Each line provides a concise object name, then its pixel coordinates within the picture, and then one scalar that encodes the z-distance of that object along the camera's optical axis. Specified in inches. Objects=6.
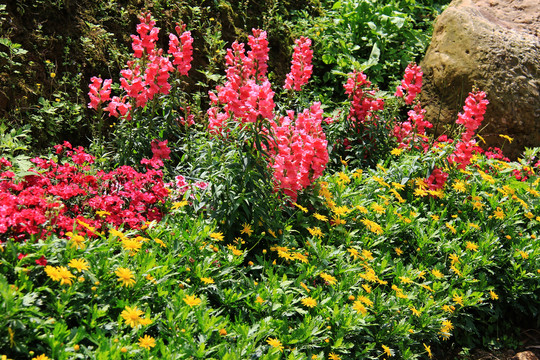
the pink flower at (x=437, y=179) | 175.5
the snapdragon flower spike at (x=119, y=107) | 149.3
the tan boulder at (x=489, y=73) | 238.5
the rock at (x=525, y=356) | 147.5
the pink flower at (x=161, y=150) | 152.3
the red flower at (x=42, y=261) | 90.7
